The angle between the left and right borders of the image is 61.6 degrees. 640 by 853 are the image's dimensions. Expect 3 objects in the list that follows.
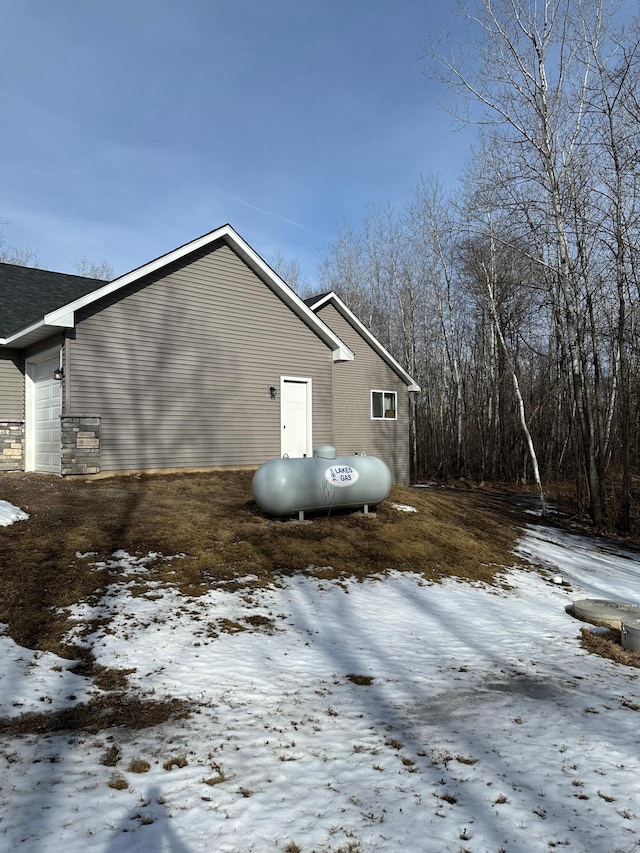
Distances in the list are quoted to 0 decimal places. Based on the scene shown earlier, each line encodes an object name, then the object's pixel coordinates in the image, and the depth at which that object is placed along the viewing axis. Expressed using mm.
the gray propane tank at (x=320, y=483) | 8078
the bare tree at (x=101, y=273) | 34516
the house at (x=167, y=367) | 11000
